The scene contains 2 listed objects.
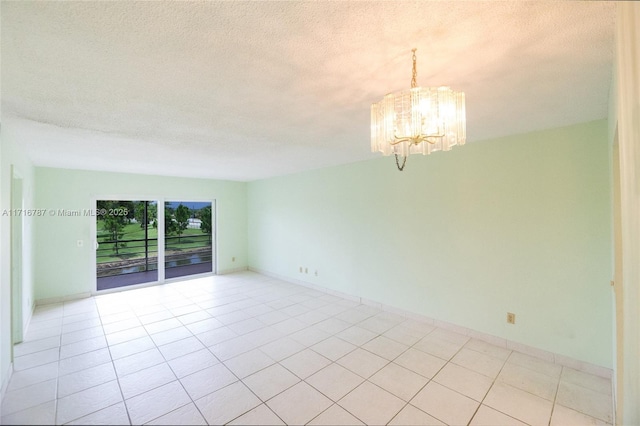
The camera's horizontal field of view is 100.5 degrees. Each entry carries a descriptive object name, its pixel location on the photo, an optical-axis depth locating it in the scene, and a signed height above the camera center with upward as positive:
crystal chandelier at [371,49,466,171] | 1.40 +0.51
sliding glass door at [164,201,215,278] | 5.84 -0.87
